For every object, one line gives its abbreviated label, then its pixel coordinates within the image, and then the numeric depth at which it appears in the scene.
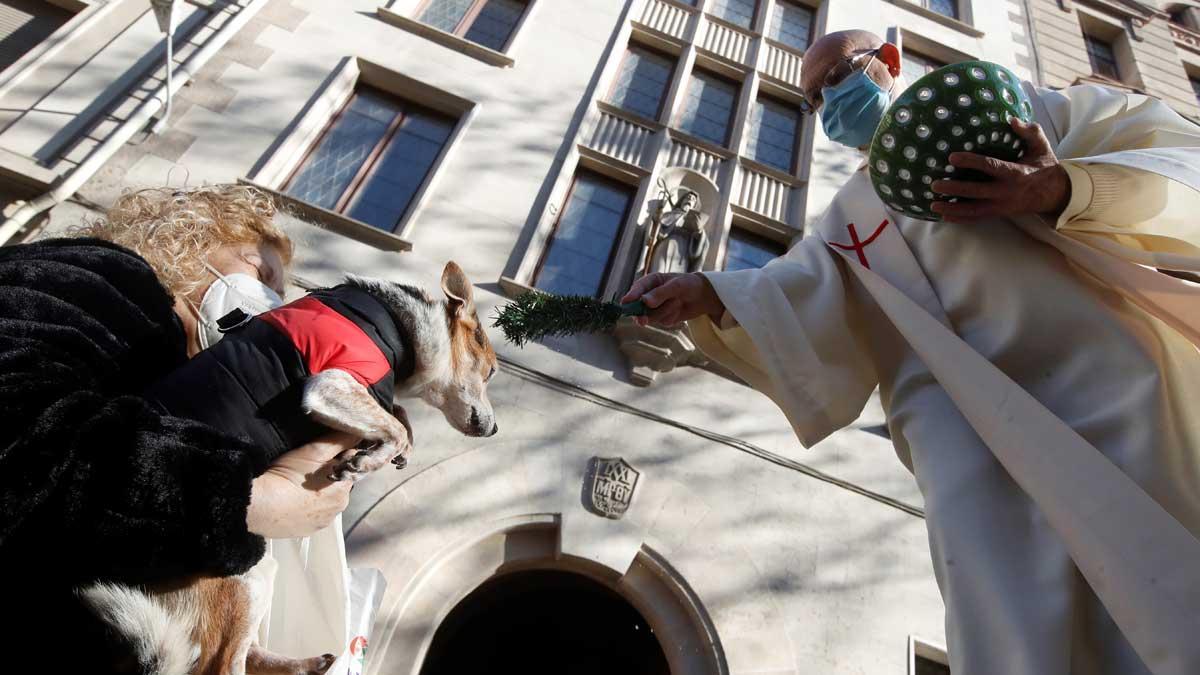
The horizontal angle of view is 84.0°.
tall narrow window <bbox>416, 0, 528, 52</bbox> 8.13
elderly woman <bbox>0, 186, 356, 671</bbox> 1.14
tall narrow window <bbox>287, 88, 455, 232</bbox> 6.48
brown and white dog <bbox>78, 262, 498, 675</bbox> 1.30
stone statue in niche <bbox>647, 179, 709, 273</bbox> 6.36
